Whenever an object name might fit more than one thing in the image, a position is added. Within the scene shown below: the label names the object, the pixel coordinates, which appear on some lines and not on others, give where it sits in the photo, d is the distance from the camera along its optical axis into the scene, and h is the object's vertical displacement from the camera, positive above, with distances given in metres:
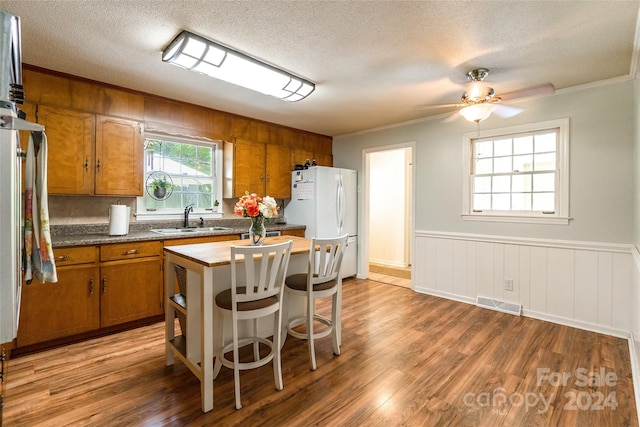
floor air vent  3.47 -1.09
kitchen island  1.87 -0.60
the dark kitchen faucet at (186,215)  3.82 -0.06
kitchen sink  3.48 -0.24
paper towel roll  3.05 -0.10
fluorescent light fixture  2.24 +1.18
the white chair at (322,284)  2.29 -0.58
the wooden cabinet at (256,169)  4.12 +0.59
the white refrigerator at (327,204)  4.51 +0.10
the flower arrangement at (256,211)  2.23 +0.00
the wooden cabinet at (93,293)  2.53 -0.75
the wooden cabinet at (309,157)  4.90 +0.90
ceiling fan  2.44 +0.96
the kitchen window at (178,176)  3.68 +0.44
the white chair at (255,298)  1.87 -0.57
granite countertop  2.72 -0.25
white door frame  5.06 -0.26
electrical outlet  3.53 -0.83
